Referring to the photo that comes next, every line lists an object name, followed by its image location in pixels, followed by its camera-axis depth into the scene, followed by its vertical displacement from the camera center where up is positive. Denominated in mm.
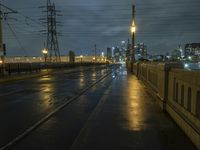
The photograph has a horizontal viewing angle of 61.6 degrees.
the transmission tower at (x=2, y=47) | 16620 +1868
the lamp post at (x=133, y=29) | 22816 +5003
